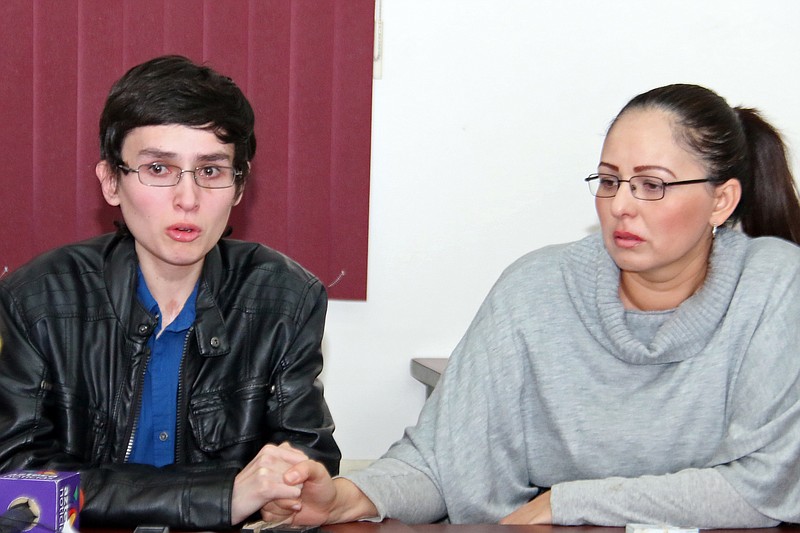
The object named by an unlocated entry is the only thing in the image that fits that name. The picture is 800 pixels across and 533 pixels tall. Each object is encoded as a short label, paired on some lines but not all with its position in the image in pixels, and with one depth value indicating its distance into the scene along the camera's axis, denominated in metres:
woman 1.76
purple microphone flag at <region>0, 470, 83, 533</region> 1.47
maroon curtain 2.37
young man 1.81
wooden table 1.58
